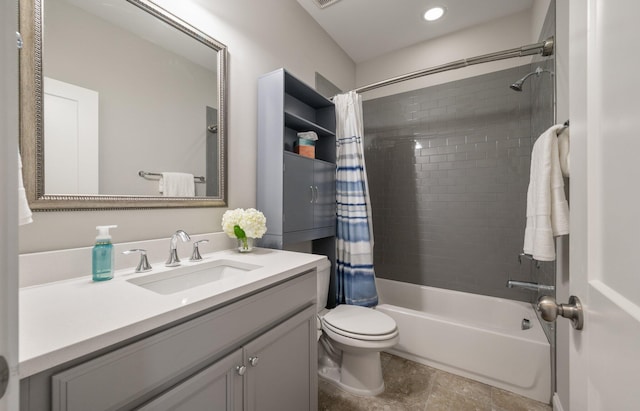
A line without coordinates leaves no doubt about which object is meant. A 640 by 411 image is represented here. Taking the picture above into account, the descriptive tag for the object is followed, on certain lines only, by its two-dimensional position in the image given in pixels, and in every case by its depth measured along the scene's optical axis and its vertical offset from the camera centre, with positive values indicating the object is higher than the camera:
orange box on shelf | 1.78 +0.37
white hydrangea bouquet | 1.32 -0.10
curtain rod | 1.51 +0.97
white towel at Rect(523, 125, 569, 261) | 1.17 +0.01
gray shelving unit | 1.54 +0.20
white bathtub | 1.52 -0.92
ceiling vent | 1.92 +1.50
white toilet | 1.48 -0.83
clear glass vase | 1.36 -0.21
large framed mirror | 0.85 +0.39
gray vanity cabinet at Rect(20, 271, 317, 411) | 0.52 -0.42
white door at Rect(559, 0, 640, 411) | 0.39 +0.00
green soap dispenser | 0.89 -0.18
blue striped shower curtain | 1.96 -0.07
